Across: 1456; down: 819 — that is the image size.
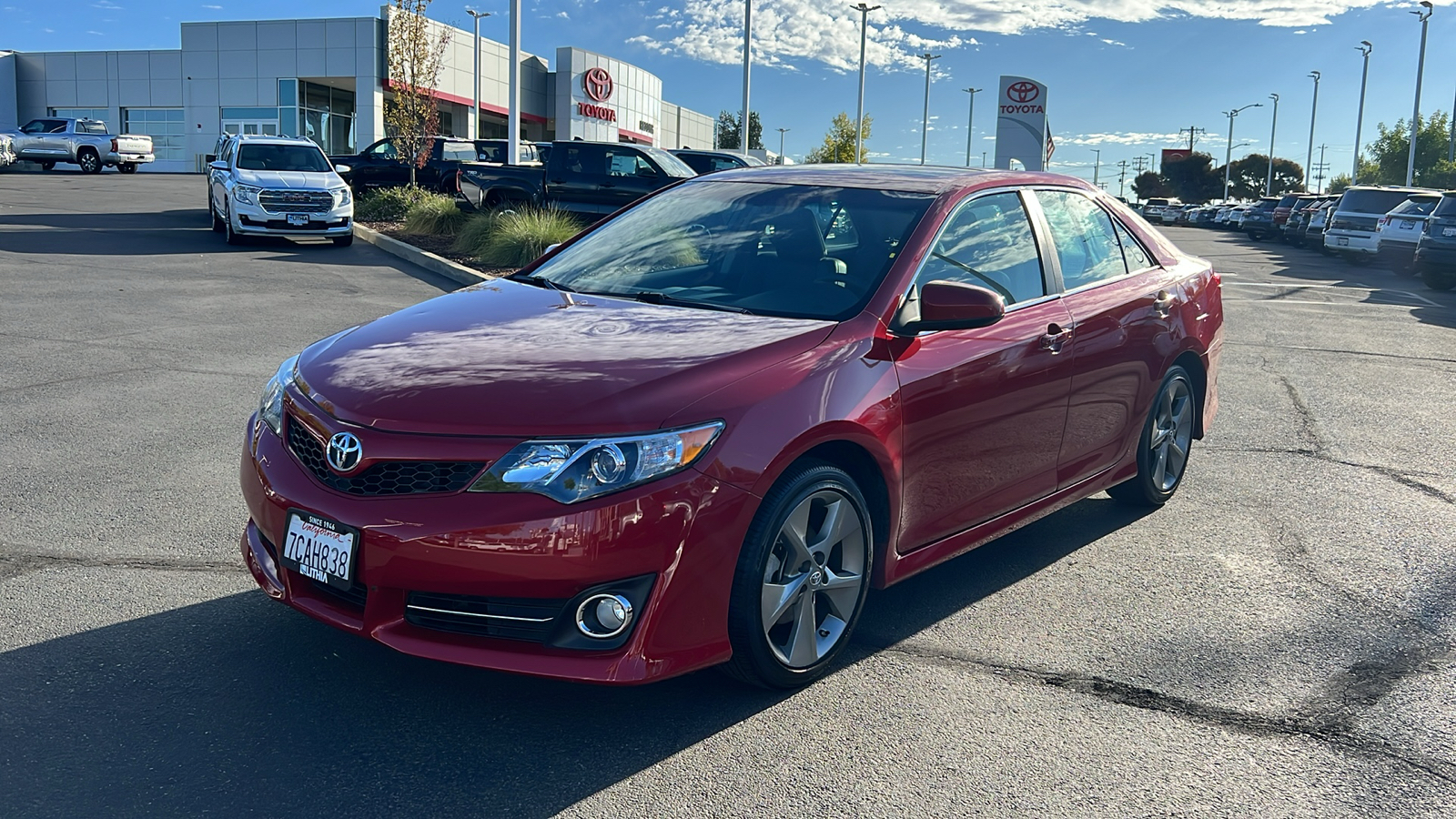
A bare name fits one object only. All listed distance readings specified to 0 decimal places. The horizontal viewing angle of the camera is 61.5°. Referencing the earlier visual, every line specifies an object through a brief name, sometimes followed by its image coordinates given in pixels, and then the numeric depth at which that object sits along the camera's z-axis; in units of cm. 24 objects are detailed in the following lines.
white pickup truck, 4116
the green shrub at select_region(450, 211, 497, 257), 1752
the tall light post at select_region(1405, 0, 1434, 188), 5720
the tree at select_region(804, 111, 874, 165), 7294
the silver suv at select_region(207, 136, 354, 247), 1775
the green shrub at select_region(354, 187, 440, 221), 2292
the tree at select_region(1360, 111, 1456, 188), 7312
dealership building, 5356
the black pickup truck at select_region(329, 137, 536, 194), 2545
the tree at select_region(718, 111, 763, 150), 10698
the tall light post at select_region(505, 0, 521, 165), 2261
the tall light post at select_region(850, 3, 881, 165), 5447
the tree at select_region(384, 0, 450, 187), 2525
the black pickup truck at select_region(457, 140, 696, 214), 1986
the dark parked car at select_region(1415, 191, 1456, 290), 1905
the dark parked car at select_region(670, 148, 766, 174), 2325
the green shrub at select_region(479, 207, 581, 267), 1628
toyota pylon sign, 3378
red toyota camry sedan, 319
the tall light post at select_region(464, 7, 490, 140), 5177
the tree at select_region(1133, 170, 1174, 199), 12599
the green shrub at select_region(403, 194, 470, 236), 2006
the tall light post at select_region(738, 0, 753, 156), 3731
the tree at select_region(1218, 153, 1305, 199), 11919
